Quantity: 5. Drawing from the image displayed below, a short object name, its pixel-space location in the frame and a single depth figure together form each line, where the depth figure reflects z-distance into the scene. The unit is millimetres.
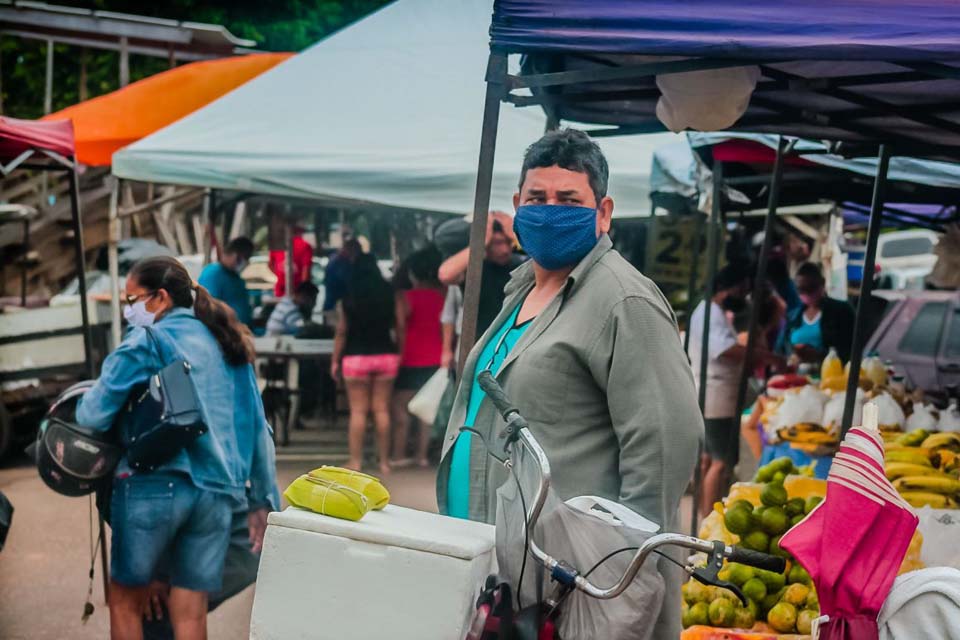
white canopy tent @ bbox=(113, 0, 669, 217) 10078
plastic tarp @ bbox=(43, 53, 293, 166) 12797
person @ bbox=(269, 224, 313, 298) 15508
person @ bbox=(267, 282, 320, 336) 13406
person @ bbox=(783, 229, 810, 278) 16234
